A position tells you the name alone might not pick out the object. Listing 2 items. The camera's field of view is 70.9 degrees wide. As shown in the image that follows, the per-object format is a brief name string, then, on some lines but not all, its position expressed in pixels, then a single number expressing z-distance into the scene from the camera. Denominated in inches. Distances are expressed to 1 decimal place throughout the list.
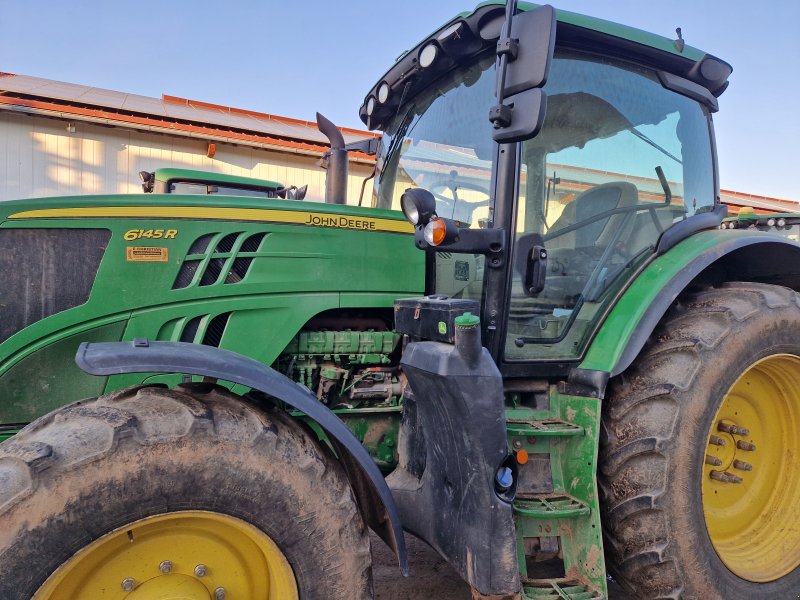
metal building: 376.2
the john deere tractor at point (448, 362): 66.6
